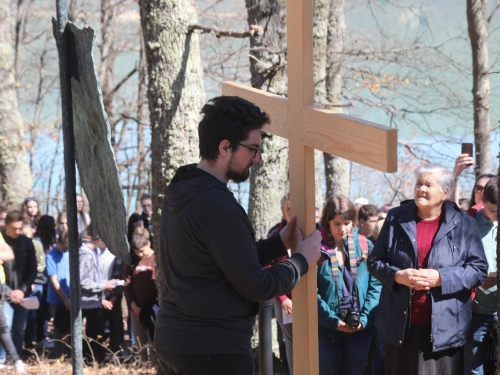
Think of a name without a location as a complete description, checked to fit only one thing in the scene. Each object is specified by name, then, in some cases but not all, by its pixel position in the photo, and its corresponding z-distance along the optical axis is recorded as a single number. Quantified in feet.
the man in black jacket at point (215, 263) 8.70
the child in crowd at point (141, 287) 25.46
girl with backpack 16.49
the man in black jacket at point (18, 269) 26.78
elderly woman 13.57
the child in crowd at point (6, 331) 22.98
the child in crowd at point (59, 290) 28.27
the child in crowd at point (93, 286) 26.76
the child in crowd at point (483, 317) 16.81
